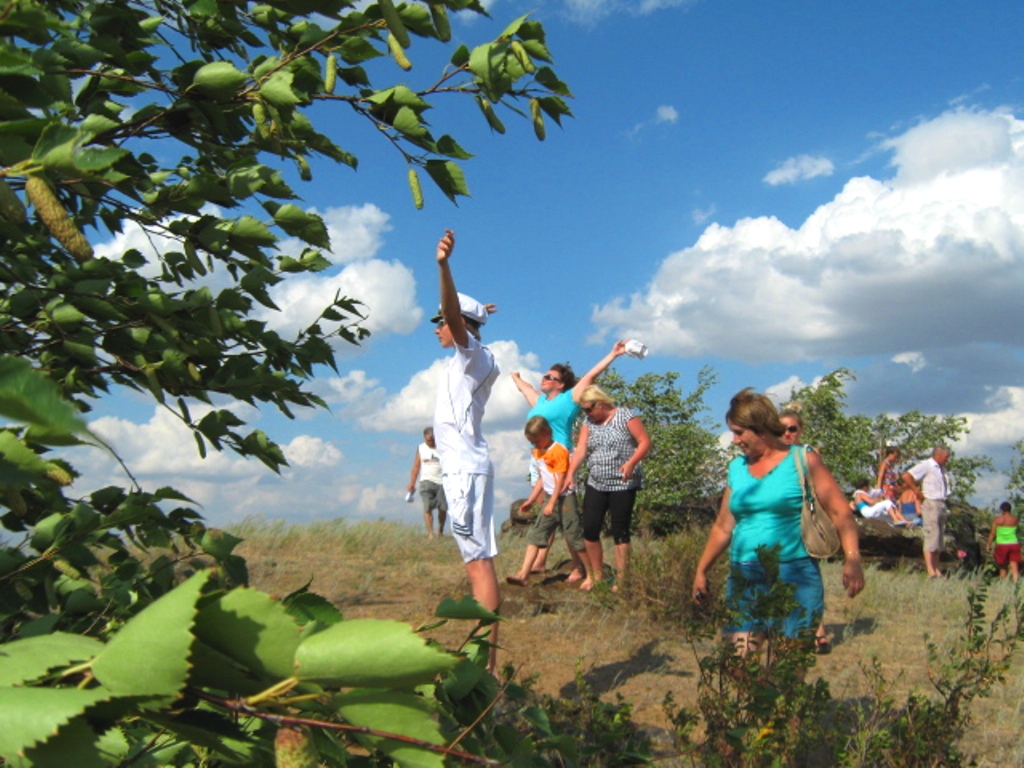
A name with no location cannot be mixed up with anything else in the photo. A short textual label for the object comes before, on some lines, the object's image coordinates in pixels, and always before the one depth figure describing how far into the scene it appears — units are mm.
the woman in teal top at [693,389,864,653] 3906
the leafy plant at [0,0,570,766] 506
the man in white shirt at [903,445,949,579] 10641
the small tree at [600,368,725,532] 14180
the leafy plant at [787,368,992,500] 16344
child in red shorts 12156
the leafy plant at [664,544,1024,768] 2855
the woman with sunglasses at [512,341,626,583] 6941
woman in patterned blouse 6789
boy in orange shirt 7191
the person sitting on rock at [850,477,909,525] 13711
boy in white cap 3994
